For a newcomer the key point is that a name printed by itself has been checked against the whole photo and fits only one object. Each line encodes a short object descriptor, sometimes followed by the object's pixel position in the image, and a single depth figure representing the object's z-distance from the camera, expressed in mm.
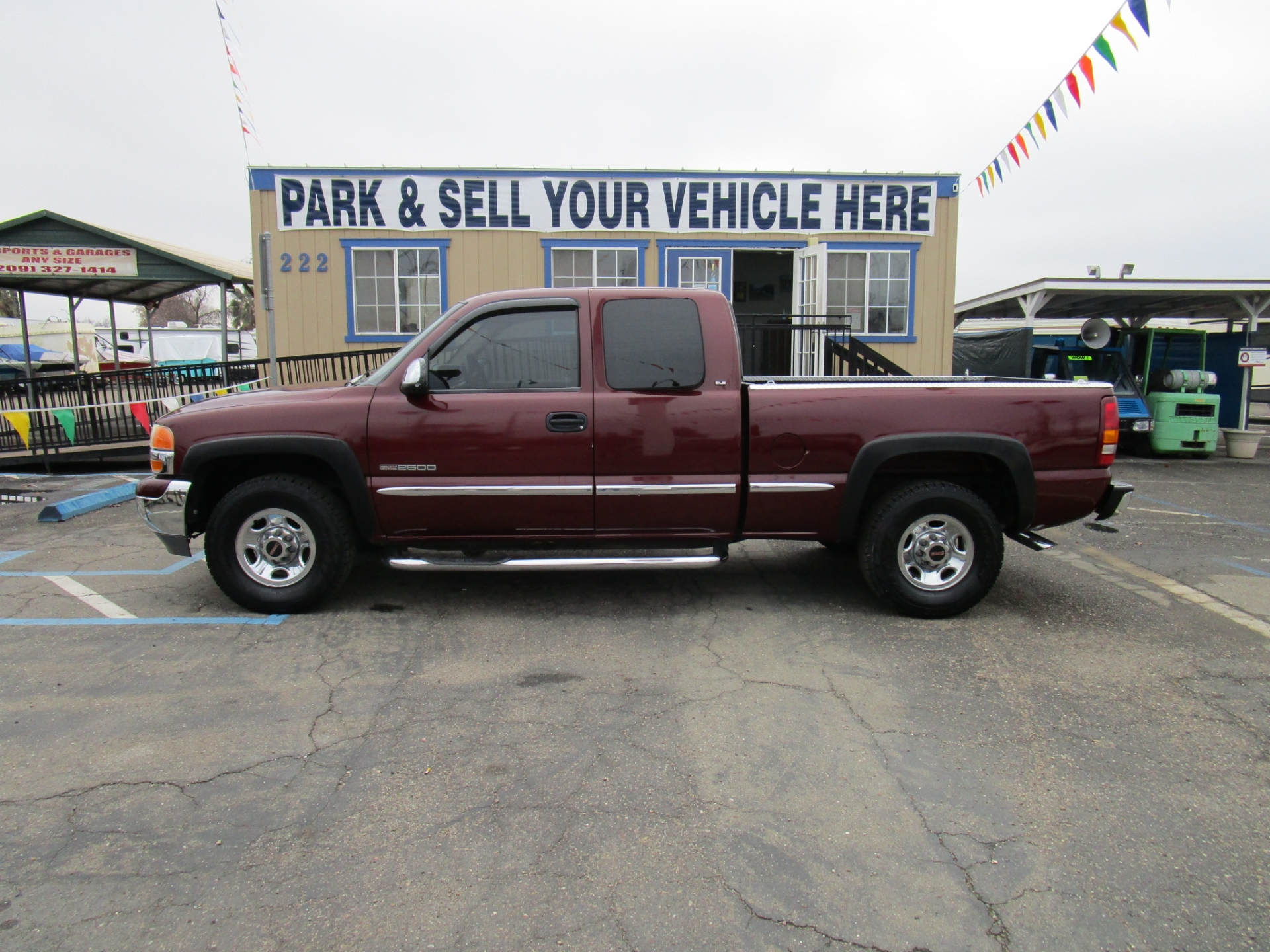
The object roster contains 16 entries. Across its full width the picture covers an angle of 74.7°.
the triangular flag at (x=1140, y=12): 8719
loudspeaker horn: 15203
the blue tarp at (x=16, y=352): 35438
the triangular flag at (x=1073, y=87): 10445
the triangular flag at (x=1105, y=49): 9531
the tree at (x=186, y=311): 73188
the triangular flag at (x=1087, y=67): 10031
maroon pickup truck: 4879
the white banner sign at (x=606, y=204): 13852
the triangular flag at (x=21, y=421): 10797
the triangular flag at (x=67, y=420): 11352
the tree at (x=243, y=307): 54812
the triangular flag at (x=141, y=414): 11523
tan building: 13891
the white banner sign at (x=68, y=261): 13281
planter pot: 15070
